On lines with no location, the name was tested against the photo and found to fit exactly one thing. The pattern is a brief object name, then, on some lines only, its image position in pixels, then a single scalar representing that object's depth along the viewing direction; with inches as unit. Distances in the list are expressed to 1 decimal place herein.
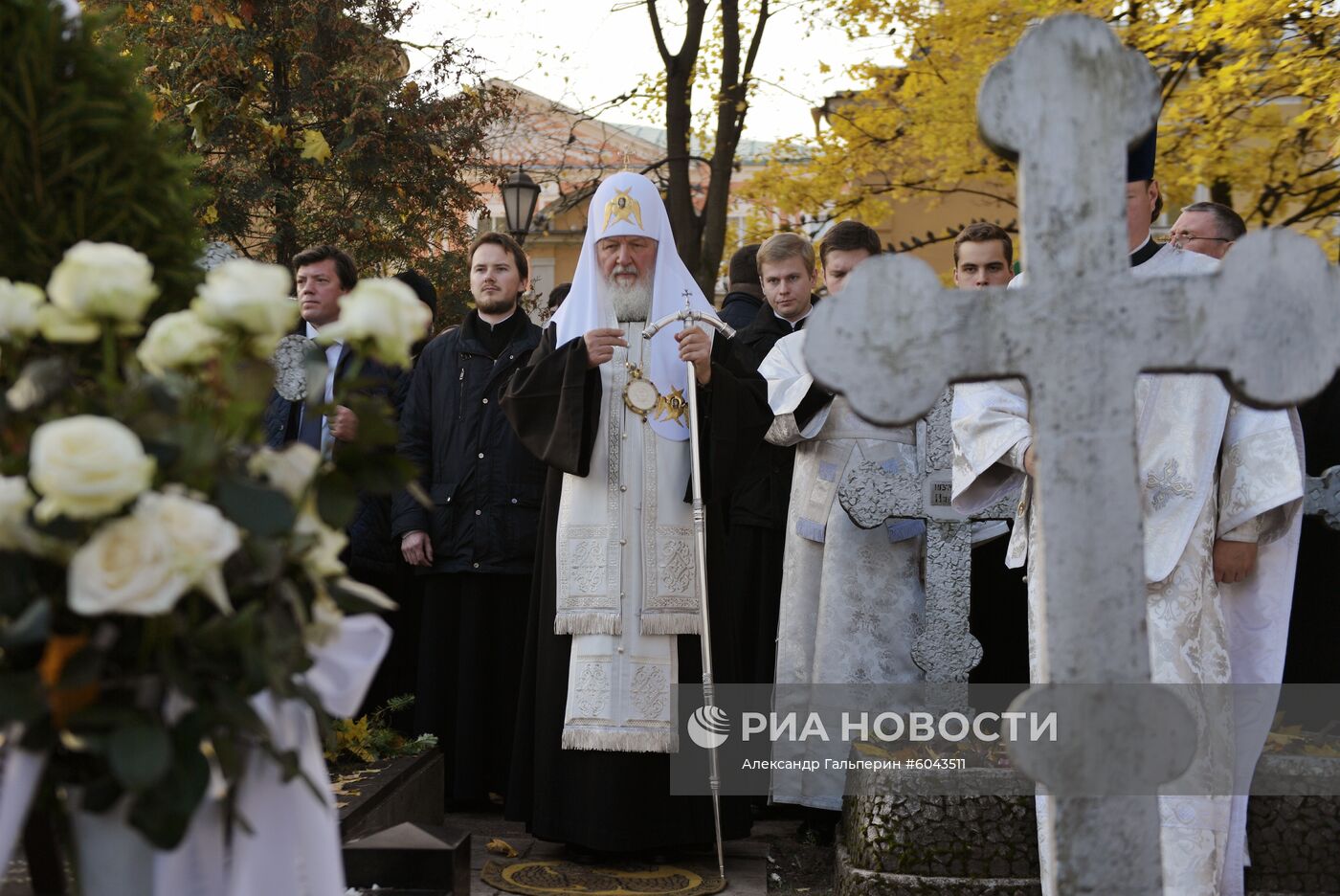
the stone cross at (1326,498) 218.7
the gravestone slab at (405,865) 131.6
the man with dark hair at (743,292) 341.1
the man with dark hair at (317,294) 272.8
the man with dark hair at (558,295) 364.5
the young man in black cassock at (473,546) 287.4
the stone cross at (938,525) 232.8
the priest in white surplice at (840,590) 263.4
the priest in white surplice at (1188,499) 174.6
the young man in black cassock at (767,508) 299.6
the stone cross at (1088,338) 100.6
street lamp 558.9
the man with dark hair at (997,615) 292.7
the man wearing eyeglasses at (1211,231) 262.4
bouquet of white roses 78.8
